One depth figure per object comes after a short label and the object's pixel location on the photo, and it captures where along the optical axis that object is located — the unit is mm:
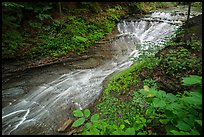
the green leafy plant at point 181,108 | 2352
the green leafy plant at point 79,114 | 2488
